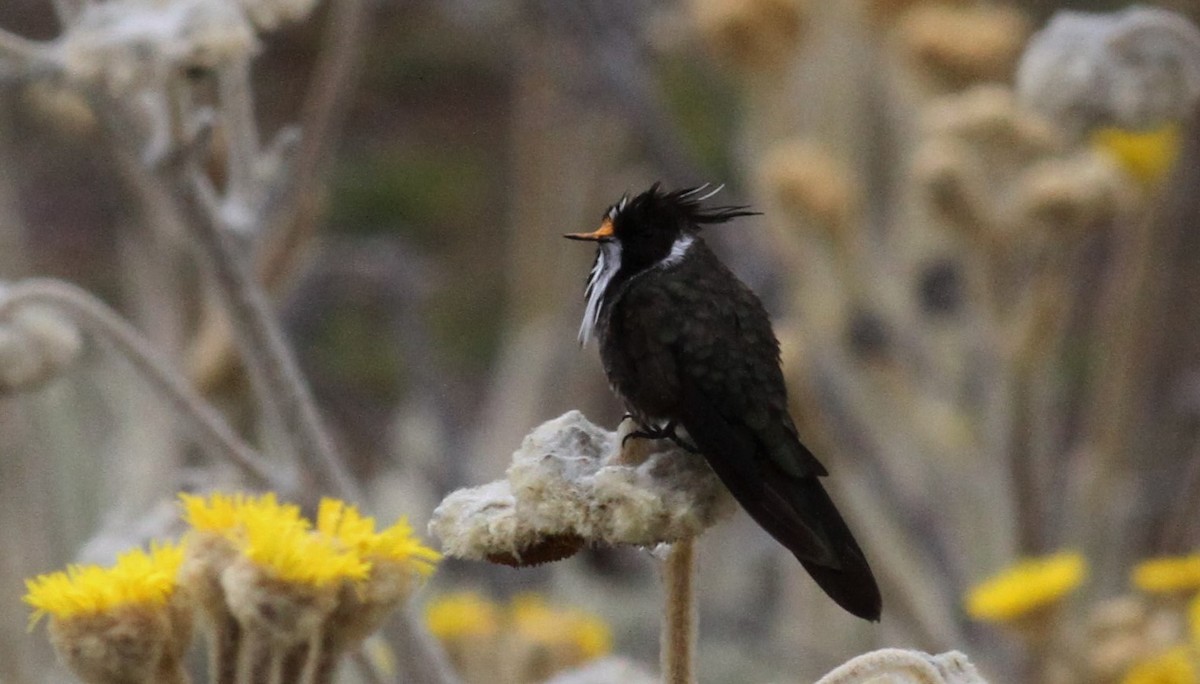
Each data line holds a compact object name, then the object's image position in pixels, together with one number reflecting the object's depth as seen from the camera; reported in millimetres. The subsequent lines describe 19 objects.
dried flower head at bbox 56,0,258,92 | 4599
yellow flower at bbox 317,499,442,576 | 4480
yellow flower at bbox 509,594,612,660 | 4755
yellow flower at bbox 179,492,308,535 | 4479
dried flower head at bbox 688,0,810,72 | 6106
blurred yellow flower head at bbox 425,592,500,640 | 4784
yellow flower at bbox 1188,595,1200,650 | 4624
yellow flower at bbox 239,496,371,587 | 4468
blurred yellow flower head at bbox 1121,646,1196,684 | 4645
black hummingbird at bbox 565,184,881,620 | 4482
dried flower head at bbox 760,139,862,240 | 5875
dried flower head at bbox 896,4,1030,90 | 5845
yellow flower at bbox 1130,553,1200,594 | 4688
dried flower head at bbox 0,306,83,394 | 4641
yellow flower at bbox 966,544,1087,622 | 4706
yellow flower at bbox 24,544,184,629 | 4472
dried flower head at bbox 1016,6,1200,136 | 4714
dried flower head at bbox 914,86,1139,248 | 4837
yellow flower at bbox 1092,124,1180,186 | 5345
